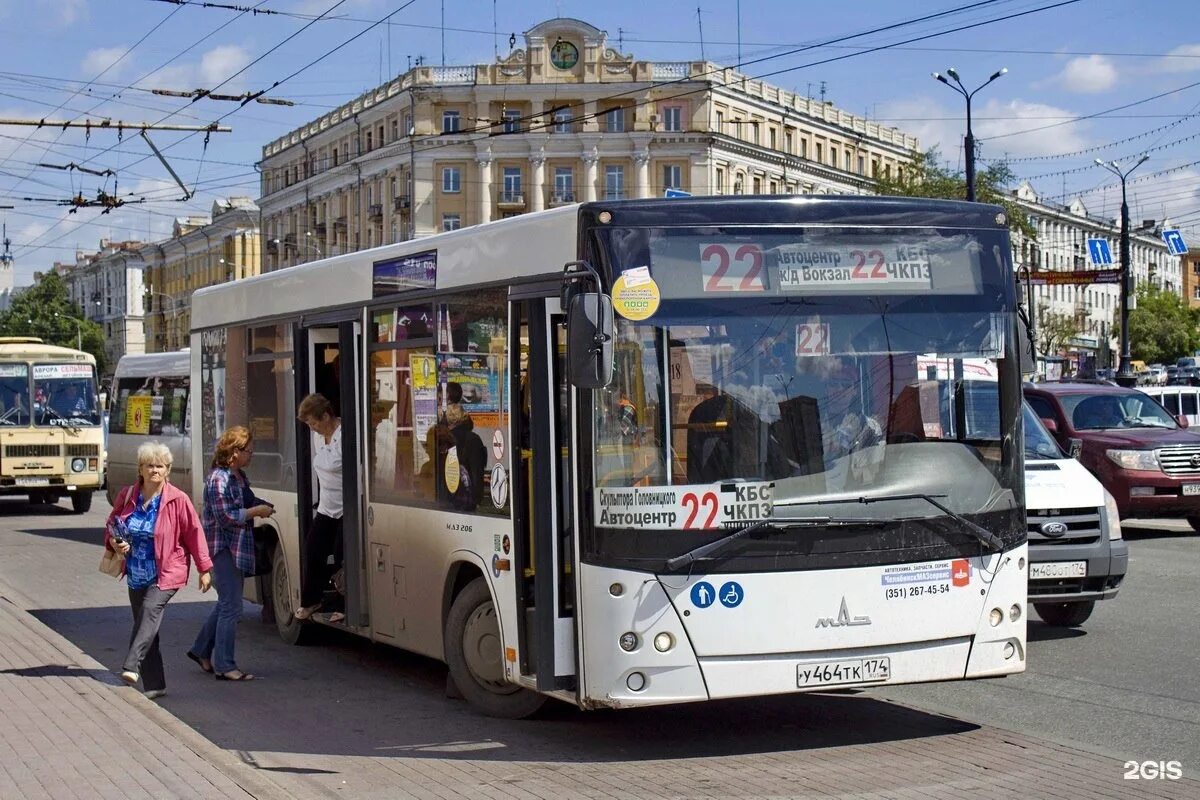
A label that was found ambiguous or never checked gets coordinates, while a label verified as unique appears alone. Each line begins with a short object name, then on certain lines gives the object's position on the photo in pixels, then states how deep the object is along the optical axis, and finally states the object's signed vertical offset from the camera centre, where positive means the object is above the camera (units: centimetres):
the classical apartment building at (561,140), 8169 +1397
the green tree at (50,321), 12238 +780
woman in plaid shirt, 1016 -71
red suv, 1858 -56
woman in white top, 1066 -57
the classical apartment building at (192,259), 10244 +1092
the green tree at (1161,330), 9631 +395
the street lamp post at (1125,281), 4494 +323
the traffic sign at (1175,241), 4872 +474
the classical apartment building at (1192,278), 14600 +1077
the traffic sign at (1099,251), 4625 +428
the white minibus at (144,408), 2355 +16
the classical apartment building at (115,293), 12900 +1088
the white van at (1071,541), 1119 -103
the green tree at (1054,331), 7339 +317
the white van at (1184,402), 3723 -18
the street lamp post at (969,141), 3500 +585
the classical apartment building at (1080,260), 9675 +894
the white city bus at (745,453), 740 -23
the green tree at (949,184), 4947 +695
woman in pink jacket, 939 -73
